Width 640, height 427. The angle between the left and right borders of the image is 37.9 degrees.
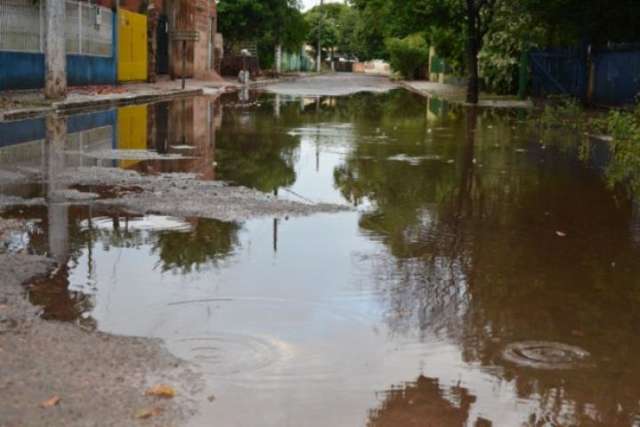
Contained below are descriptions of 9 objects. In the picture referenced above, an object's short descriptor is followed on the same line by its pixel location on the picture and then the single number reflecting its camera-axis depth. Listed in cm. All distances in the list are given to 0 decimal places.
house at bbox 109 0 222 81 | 4147
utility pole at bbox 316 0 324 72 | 10881
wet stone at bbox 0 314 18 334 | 507
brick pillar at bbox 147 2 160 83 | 4091
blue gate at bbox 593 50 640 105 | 2812
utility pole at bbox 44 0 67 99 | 2169
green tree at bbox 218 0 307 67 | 6219
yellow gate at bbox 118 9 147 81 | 3703
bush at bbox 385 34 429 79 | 7488
